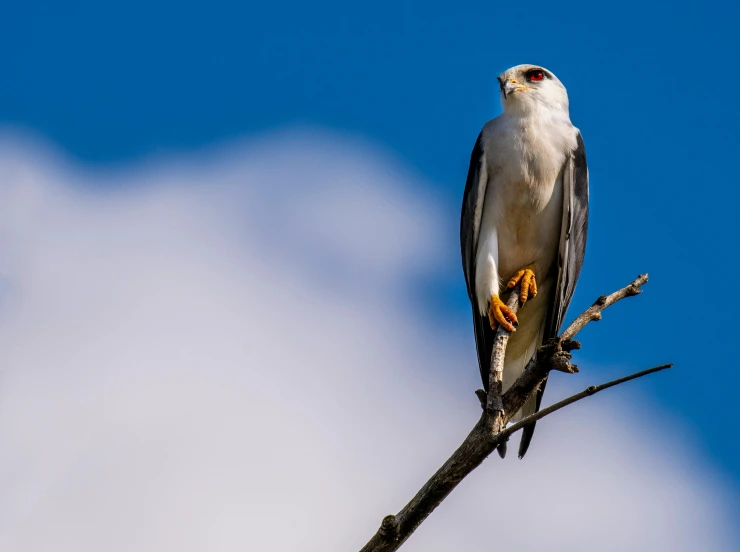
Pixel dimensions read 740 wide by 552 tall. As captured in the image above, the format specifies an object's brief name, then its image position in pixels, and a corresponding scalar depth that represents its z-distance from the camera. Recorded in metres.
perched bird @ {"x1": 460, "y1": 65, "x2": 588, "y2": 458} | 14.08
